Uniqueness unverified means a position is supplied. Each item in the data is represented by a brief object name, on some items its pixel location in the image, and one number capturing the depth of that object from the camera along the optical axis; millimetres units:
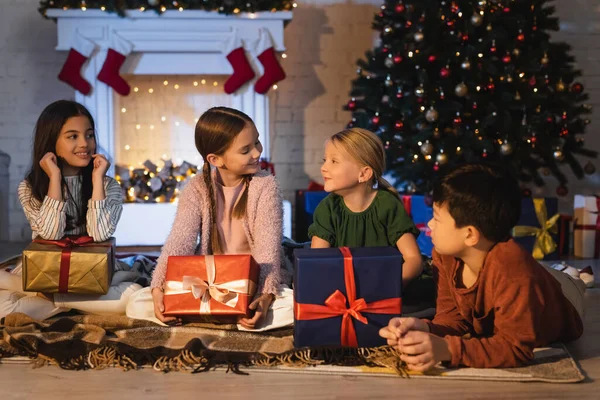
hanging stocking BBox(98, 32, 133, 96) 4855
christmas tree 4141
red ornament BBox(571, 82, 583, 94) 4289
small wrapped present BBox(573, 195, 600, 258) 4422
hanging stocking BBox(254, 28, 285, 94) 4938
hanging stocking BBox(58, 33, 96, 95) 4840
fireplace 4848
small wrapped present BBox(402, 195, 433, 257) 4375
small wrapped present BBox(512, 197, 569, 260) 4301
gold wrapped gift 2520
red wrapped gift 2324
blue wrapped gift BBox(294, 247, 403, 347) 2141
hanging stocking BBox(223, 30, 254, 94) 4918
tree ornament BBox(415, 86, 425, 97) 4137
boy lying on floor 2041
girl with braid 2607
